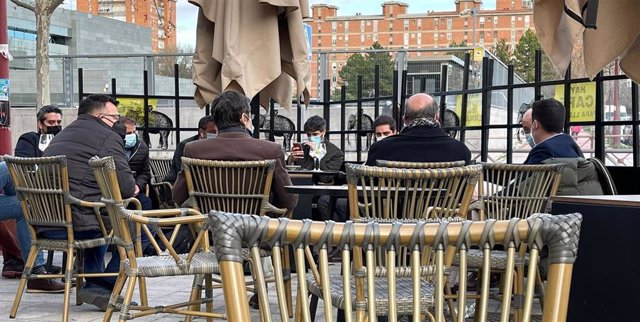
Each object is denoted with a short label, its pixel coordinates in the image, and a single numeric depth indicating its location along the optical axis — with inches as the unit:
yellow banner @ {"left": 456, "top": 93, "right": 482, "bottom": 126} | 366.6
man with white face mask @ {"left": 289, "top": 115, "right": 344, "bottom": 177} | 324.8
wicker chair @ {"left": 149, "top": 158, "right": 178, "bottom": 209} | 317.7
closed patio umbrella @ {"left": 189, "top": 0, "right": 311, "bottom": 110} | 246.4
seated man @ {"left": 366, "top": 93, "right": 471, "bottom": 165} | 173.3
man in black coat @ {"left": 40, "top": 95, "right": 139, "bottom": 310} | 213.3
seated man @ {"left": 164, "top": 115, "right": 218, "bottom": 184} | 290.2
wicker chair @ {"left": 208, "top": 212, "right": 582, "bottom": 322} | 58.6
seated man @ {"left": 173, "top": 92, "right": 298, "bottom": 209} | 183.6
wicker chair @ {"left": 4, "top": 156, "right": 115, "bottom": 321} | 201.0
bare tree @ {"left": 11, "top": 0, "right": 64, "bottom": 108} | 650.8
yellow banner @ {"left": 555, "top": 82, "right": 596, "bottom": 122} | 267.6
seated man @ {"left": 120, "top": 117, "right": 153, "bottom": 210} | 304.2
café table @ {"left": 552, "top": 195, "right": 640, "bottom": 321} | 140.7
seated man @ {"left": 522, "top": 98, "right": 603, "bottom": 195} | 187.6
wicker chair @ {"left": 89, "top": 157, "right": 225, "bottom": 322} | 156.1
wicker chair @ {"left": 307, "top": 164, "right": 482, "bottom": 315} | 137.3
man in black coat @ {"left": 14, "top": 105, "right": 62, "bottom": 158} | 275.7
